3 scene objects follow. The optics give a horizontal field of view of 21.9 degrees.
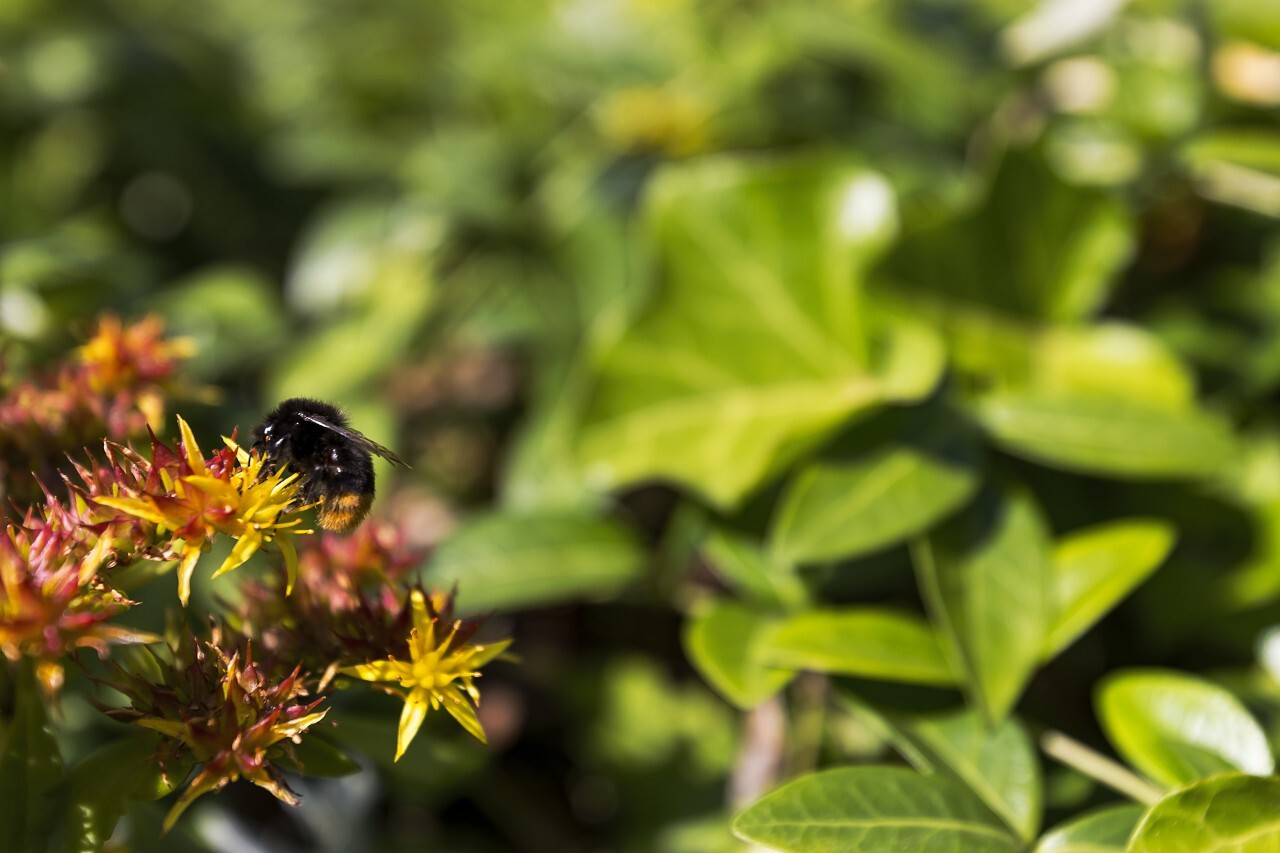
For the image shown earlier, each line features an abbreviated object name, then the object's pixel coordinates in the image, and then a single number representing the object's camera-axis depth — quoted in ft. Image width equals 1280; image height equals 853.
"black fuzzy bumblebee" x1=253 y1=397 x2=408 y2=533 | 0.98
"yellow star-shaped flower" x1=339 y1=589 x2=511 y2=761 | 0.95
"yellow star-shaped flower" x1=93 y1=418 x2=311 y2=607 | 0.94
